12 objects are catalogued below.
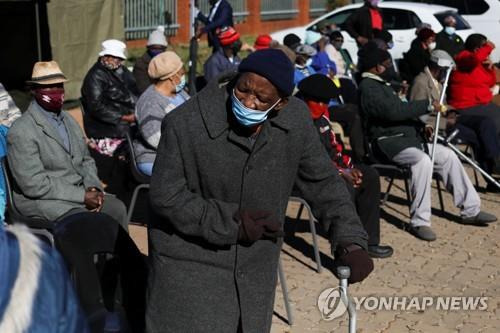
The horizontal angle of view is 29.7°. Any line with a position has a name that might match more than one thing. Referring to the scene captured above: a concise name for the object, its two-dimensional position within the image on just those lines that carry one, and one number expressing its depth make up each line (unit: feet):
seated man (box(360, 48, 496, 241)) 28.35
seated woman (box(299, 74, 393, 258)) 24.86
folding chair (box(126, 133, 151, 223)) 26.23
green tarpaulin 45.01
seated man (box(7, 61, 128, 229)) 20.80
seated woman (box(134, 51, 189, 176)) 25.61
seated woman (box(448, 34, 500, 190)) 34.65
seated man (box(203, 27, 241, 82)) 38.47
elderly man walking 12.75
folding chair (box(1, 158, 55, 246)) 20.66
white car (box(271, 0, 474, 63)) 60.64
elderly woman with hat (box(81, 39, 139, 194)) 31.17
